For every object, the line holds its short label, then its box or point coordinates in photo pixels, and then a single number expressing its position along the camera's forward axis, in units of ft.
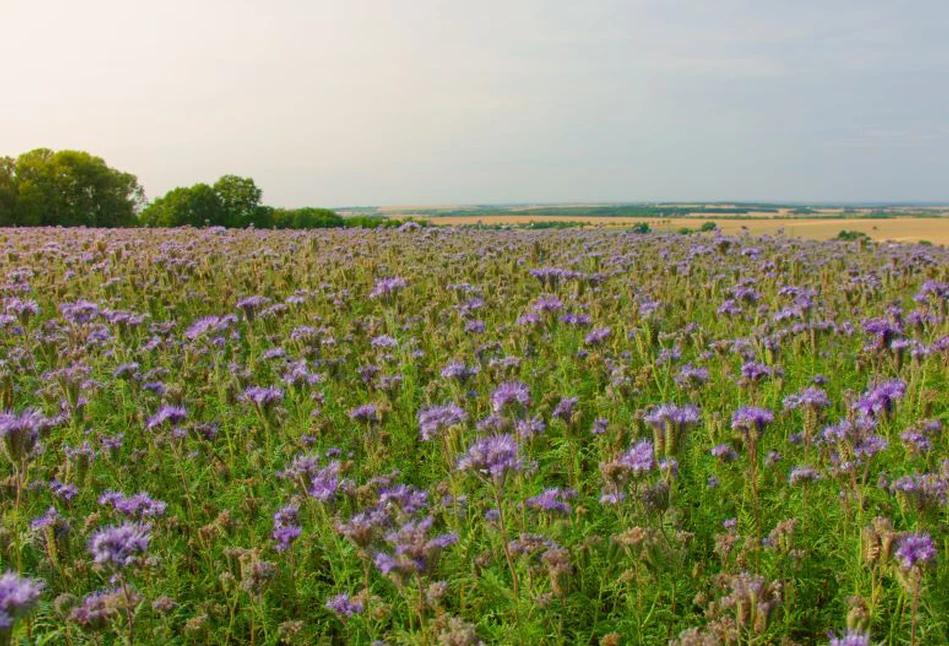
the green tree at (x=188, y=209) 128.26
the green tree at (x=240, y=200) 129.49
